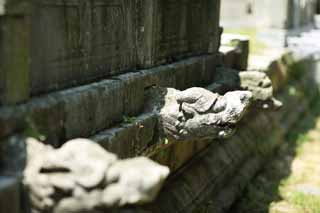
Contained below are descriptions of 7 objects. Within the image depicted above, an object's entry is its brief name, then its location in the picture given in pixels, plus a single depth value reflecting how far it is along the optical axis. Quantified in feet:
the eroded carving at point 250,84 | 21.13
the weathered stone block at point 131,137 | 12.84
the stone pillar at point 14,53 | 10.07
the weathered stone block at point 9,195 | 9.20
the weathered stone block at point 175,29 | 16.05
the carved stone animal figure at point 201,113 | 14.43
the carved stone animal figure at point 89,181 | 9.01
